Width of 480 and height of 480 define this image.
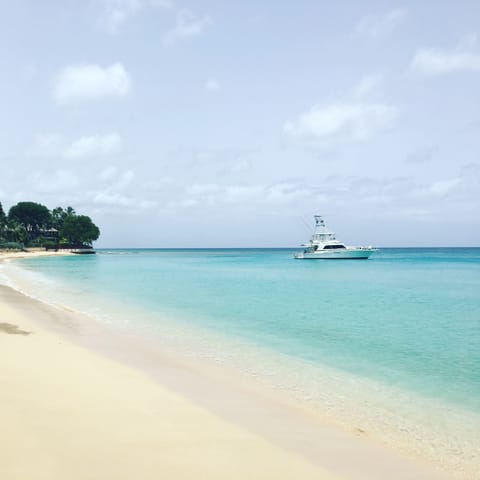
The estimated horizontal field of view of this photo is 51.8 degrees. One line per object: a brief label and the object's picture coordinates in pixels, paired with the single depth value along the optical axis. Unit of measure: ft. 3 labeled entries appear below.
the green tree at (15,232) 412.77
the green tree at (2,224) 403.75
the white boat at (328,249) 312.09
